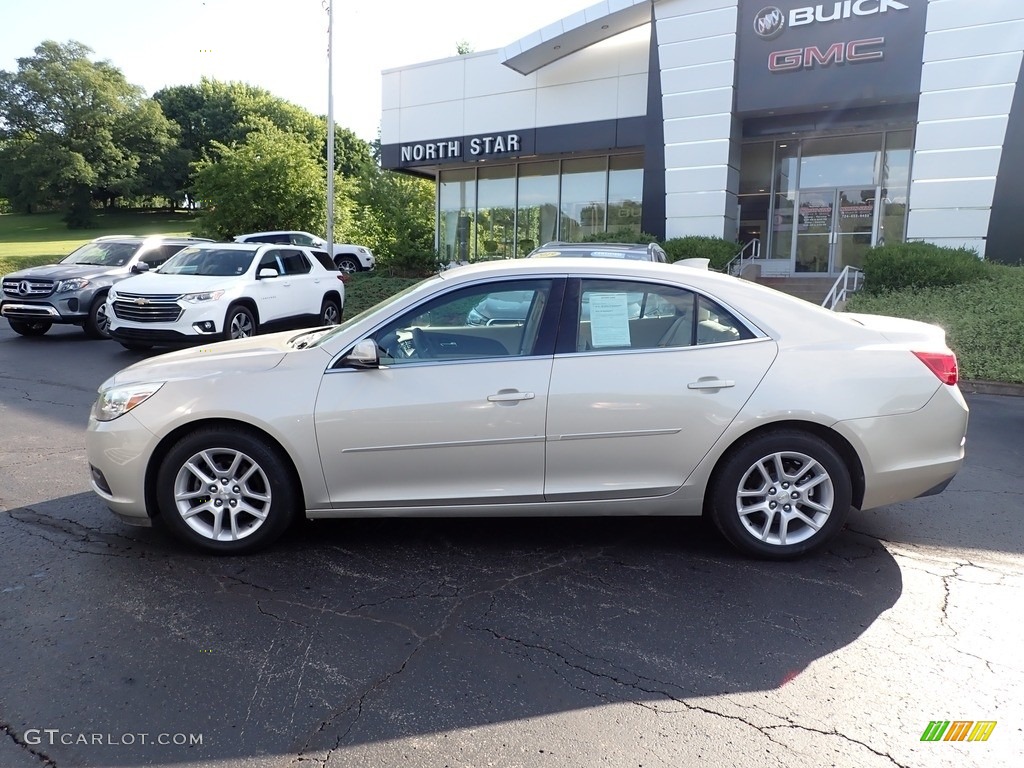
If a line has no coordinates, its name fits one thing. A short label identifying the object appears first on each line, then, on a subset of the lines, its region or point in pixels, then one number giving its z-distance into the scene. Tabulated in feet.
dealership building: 52.54
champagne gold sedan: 13.19
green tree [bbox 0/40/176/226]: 209.97
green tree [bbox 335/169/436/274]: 77.05
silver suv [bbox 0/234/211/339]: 41.65
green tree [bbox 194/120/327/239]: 102.68
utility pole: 76.28
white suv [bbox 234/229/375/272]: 86.84
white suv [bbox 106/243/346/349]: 36.04
